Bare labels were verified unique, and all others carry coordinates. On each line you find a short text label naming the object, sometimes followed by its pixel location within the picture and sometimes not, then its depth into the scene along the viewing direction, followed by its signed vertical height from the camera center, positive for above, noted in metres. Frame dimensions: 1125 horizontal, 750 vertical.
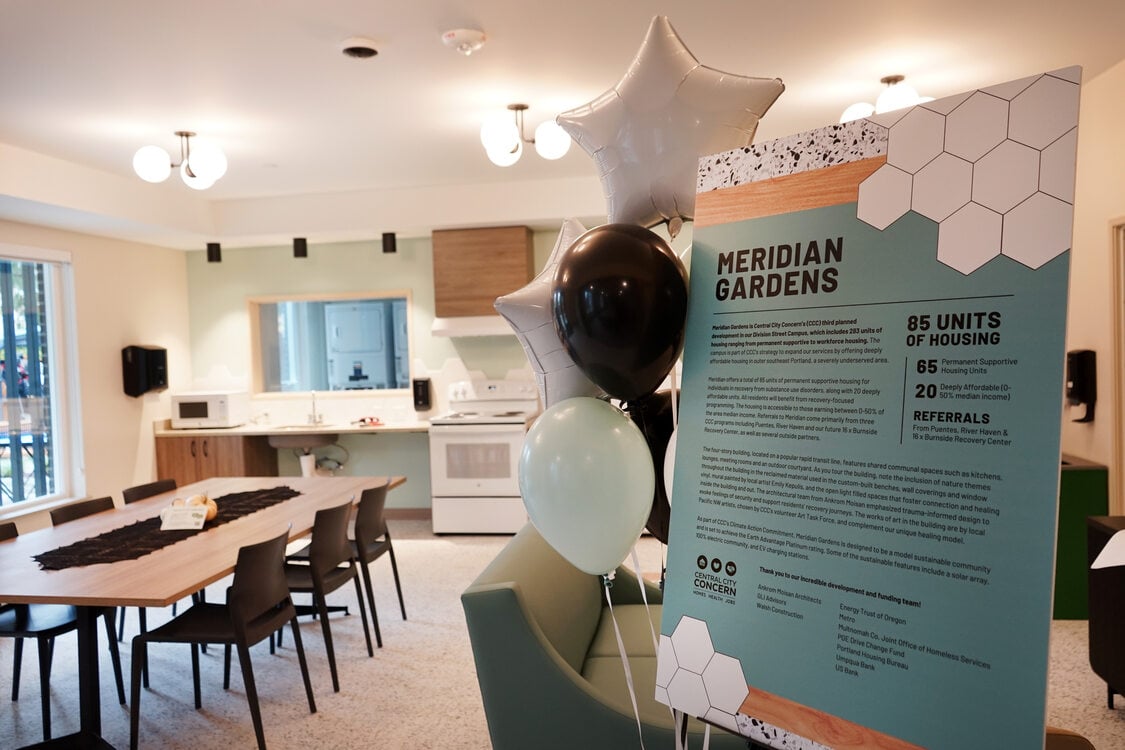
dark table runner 2.79 -0.72
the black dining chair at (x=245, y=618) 2.63 -0.97
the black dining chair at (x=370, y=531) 3.67 -0.88
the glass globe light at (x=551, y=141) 3.63 +1.05
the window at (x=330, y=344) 6.67 +0.13
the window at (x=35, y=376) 4.87 -0.07
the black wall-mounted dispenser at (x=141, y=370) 5.79 -0.05
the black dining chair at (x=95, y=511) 3.14 -0.74
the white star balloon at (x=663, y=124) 1.32 +0.42
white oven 5.62 -0.90
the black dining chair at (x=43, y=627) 2.77 -0.98
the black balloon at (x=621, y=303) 1.17 +0.08
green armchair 1.84 -0.85
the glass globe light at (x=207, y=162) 3.82 +1.03
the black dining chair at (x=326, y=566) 3.21 -0.92
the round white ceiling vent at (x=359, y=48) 2.92 +1.23
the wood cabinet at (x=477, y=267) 5.84 +0.69
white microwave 6.19 -0.40
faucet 6.40 -0.51
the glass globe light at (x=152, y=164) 3.70 +1.00
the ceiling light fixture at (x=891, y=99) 3.36 +1.13
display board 0.85 -0.11
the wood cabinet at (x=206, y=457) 6.07 -0.78
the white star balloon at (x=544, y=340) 1.41 +0.03
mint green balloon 1.25 -0.22
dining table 2.39 -0.73
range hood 5.87 +0.22
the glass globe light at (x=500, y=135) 3.58 +1.05
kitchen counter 6.00 -0.57
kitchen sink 6.10 -0.66
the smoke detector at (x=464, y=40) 2.85 +1.22
